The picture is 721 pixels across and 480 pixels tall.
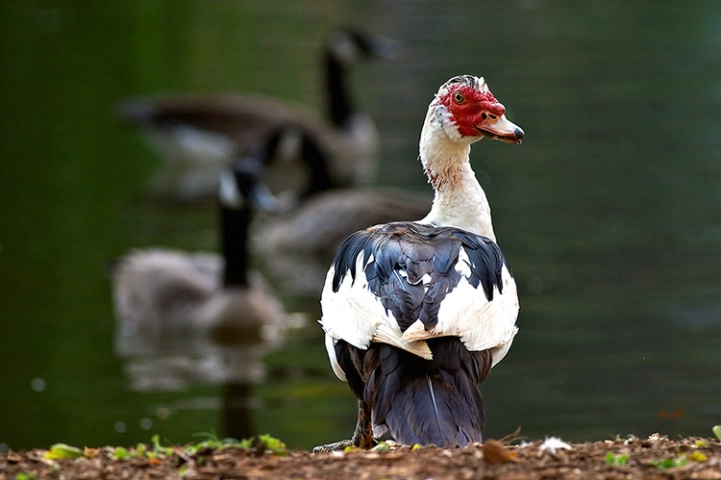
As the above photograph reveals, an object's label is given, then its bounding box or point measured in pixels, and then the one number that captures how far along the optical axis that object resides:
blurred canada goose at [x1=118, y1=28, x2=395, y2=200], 21.92
